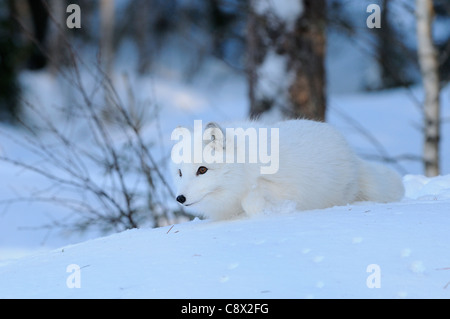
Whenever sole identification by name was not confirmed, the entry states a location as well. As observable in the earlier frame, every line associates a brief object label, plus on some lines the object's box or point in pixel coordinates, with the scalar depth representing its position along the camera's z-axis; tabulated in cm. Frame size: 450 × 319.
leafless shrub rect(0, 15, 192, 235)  1152
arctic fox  805
